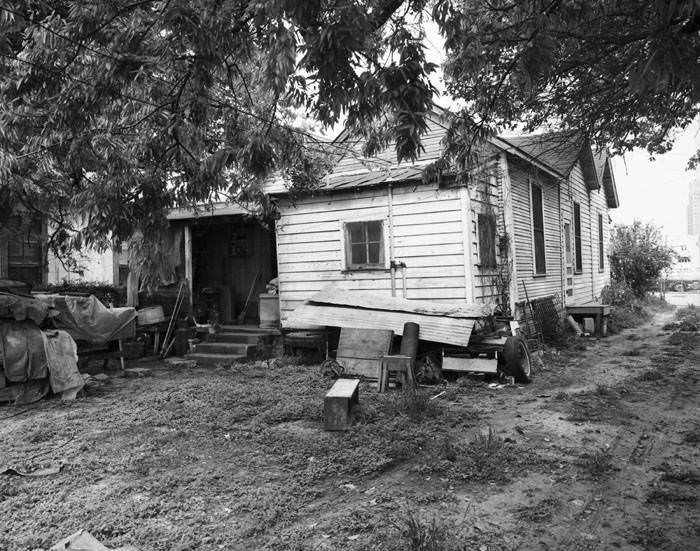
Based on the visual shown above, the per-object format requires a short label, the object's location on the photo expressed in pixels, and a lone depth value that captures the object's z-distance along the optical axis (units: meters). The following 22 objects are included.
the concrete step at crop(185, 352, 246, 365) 11.15
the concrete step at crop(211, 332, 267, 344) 11.98
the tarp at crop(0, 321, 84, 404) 7.90
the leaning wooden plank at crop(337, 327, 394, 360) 9.20
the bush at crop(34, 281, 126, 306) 11.54
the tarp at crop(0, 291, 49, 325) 7.95
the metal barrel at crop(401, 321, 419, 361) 8.81
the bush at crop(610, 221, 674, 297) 23.28
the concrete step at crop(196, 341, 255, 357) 11.54
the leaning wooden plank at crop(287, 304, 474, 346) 8.91
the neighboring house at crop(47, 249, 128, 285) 12.37
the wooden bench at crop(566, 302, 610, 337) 14.95
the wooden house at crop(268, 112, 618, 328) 10.20
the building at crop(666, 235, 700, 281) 47.83
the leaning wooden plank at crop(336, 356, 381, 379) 9.09
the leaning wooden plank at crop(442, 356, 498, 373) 8.82
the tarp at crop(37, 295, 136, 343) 9.59
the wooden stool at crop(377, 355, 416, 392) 8.08
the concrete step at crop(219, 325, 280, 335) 12.18
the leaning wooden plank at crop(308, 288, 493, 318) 9.27
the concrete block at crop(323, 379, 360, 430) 6.00
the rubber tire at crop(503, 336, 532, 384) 8.70
